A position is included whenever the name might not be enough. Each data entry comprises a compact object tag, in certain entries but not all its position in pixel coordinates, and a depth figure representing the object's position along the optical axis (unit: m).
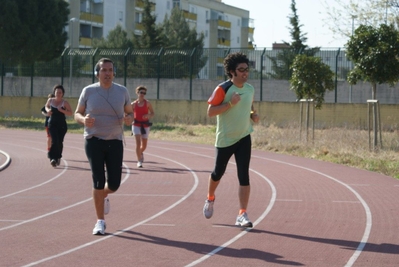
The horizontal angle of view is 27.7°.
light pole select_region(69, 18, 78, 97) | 43.34
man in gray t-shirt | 9.18
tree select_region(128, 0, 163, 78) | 64.31
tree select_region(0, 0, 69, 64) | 44.22
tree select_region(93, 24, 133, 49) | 65.56
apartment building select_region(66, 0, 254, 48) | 74.50
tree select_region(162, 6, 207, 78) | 70.25
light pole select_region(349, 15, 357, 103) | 38.09
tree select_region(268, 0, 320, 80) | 38.26
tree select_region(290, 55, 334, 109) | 26.09
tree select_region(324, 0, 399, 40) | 26.88
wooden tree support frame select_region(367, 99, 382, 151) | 22.45
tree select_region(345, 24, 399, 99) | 23.02
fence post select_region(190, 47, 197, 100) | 40.54
